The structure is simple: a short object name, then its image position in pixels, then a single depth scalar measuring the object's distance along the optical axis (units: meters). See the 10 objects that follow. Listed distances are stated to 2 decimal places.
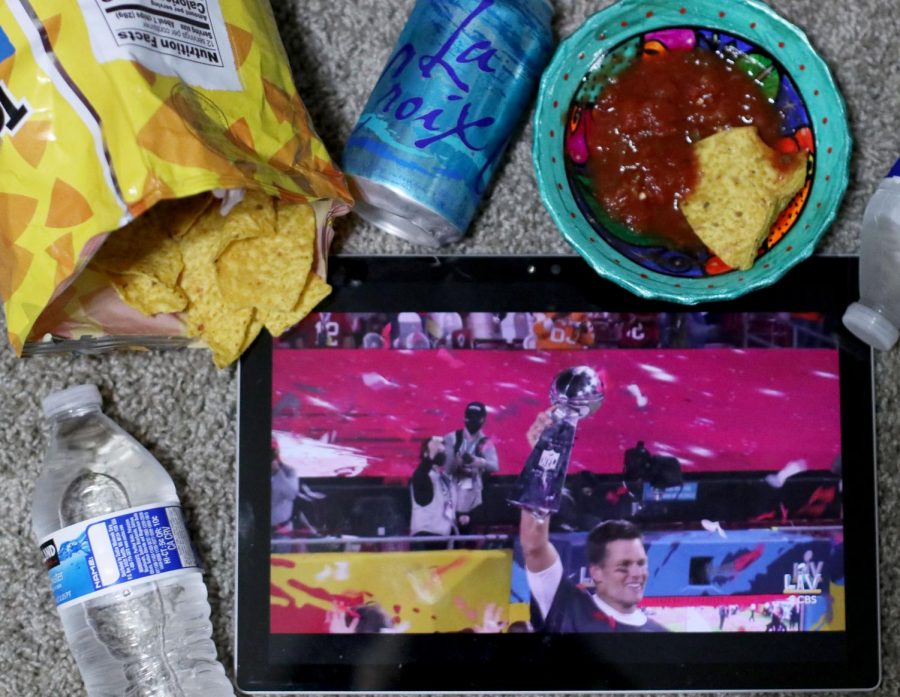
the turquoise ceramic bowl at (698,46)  0.72
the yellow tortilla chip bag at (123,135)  0.57
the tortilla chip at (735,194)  0.71
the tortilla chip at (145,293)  0.71
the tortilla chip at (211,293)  0.72
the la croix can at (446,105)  0.71
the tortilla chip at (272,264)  0.74
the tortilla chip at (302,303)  0.77
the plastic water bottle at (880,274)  0.76
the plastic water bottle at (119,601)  0.79
